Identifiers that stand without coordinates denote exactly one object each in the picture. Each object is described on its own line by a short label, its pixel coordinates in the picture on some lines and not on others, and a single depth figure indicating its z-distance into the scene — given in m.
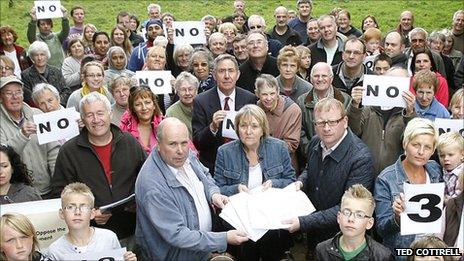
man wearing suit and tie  6.27
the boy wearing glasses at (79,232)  4.35
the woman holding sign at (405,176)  4.49
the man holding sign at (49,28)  10.65
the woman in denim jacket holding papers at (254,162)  5.04
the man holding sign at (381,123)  5.68
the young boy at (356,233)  4.14
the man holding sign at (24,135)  5.65
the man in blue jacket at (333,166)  4.80
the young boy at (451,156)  5.04
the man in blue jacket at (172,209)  4.21
